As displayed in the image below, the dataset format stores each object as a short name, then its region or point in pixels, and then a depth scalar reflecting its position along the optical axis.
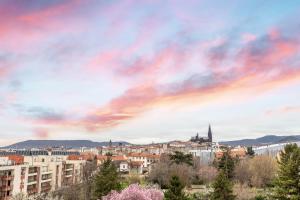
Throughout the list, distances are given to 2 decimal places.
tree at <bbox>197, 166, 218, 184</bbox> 81.70
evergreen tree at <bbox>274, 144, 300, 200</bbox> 33.97
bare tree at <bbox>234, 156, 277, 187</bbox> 75.19
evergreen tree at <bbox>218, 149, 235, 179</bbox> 80.44
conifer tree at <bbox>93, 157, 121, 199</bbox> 52.31
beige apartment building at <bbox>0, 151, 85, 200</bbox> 59.25
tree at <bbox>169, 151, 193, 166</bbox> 91.44
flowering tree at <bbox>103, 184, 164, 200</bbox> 27.77
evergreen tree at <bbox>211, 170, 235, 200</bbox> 44.62
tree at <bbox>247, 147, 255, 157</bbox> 125.41
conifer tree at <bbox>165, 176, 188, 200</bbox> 37.66
